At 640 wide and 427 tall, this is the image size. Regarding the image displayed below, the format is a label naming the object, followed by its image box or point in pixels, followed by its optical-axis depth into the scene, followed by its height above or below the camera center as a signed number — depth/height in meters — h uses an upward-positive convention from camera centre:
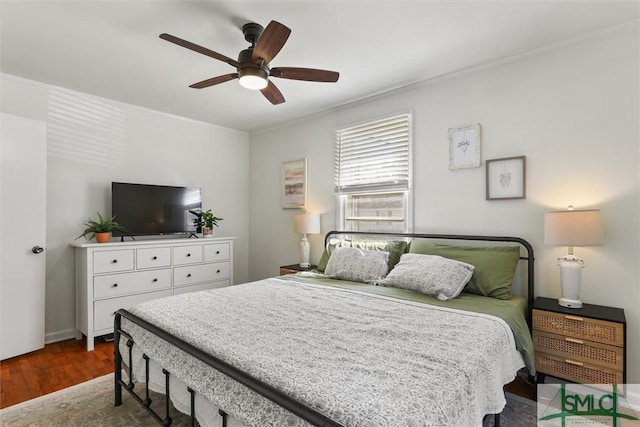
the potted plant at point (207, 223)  4.23 -0.12
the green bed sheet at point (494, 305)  1.99 -0.62
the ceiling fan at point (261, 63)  1.88 +1.00
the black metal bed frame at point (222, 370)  0.99 -0.60
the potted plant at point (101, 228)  3.34 -0.15
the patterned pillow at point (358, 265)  2.89 -0.48
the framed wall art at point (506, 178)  2.64 +0.30
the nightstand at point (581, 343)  1.97 -0.83
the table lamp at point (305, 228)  3.93 -0.17
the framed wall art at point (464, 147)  2.88 +0.61
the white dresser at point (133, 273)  3.15 -0.65
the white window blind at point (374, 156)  3.38 +0.64
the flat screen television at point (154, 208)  3.61 +0.07
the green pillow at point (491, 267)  2.40 -0.41
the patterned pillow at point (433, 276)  2.34 -0.47
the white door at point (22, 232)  2.80 -0.17
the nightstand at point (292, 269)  3.85 -0.66
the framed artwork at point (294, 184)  4.32 +0.41
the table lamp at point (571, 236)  2.12 -0.15
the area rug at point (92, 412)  1.97 -1.28
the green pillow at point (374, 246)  3.10 -0.34
